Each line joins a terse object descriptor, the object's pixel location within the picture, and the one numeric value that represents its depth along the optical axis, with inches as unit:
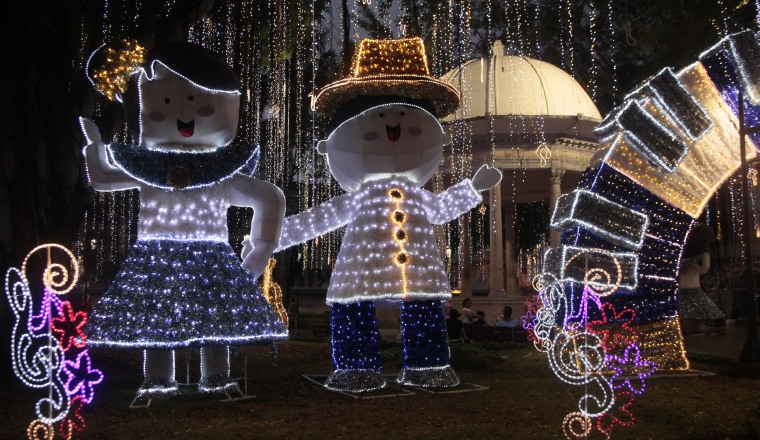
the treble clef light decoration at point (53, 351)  169.0
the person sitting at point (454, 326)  479.8
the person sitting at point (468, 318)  541.0
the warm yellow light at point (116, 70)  242.8
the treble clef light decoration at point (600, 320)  268.5
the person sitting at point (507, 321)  552.1
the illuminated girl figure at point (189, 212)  225.8
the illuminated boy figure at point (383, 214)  261.3
